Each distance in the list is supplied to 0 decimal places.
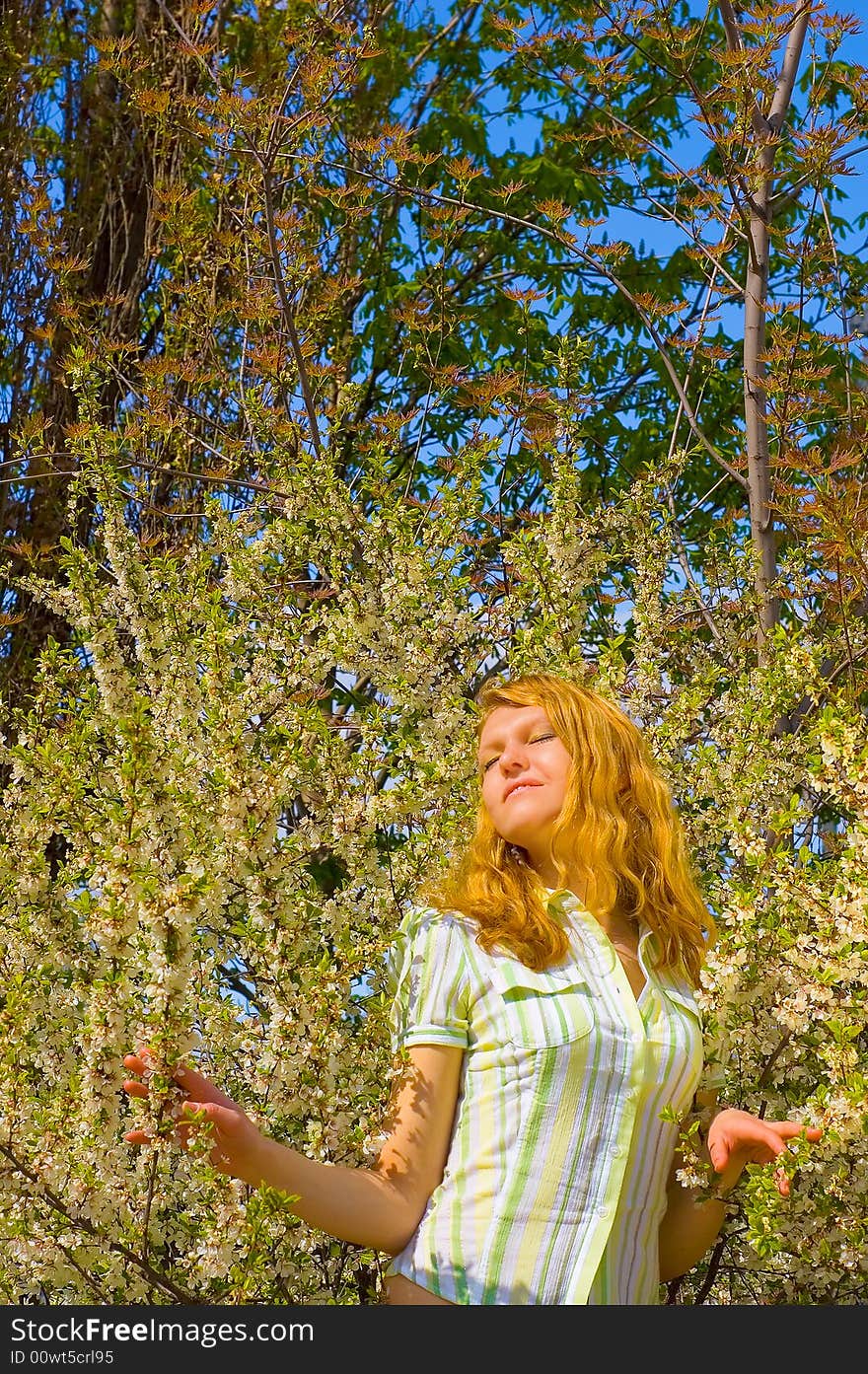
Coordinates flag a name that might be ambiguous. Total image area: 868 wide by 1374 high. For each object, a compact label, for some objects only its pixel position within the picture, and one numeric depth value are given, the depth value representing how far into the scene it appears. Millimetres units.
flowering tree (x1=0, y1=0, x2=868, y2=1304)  2029
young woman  1803
